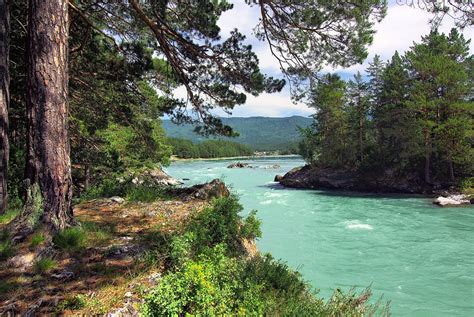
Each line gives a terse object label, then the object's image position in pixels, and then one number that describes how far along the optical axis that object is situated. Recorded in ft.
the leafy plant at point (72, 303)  10.62
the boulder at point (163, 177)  124.73
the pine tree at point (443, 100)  96.12
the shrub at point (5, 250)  12.64
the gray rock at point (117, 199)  25.81
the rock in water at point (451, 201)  74.69
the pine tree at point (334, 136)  132.04
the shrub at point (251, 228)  20.22
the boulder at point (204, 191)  26.48
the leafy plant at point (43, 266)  12.51
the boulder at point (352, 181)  103.65
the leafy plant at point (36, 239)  13.52
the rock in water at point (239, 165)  232.80
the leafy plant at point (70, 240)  14.40
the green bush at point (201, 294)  11.09
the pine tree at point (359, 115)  130.72
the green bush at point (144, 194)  26.55
